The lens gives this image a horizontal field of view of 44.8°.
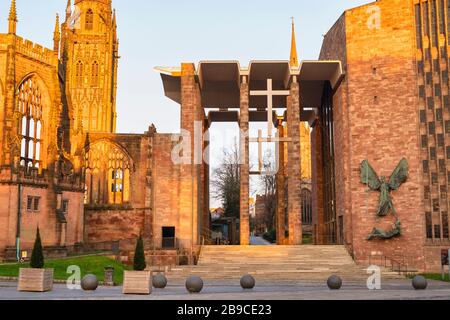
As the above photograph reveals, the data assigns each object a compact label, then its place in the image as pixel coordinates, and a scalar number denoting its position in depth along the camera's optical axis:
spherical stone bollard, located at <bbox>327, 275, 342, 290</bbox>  21.16
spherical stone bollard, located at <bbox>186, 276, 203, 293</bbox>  19.71
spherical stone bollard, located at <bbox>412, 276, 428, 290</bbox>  21.33
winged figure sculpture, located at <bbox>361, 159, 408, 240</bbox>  35.62
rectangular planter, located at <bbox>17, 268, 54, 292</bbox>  19.25
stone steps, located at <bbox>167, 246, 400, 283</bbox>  29.53
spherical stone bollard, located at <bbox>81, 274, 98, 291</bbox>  19.95
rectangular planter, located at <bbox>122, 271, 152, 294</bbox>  18.73
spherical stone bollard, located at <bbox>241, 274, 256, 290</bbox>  21.80
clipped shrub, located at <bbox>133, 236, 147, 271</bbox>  19.75
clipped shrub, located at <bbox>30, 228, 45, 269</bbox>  19.78
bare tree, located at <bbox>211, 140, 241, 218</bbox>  60.62
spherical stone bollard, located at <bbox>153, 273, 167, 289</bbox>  21.84
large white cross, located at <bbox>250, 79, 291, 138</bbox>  39.71
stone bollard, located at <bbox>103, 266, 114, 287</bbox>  23.30
